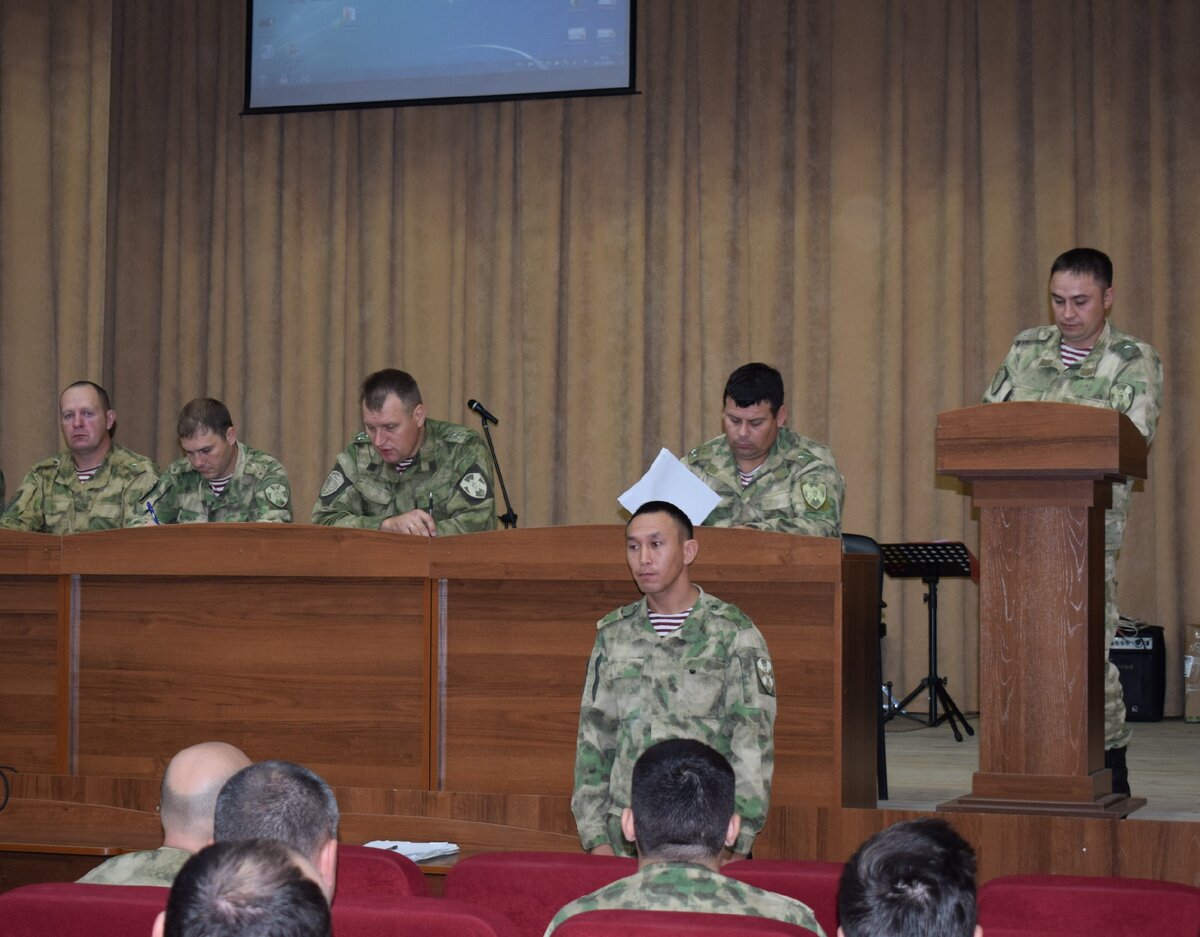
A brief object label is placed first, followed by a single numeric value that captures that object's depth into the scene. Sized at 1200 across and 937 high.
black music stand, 6.88
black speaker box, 7.41
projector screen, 8.23
